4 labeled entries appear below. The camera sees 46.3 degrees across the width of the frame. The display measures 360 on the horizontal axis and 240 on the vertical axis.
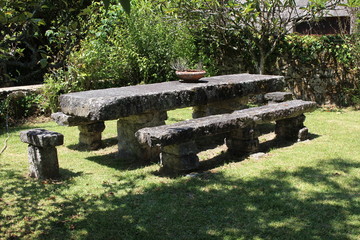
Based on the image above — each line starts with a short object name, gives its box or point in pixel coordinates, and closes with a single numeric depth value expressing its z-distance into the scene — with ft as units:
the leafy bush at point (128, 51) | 33.06
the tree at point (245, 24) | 30.66
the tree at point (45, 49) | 35.63
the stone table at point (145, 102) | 18.79
